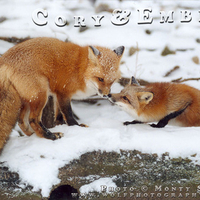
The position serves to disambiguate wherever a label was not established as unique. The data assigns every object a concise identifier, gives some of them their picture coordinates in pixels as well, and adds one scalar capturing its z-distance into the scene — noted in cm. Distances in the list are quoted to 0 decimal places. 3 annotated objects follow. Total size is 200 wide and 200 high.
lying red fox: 763
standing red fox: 732
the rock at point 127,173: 664
